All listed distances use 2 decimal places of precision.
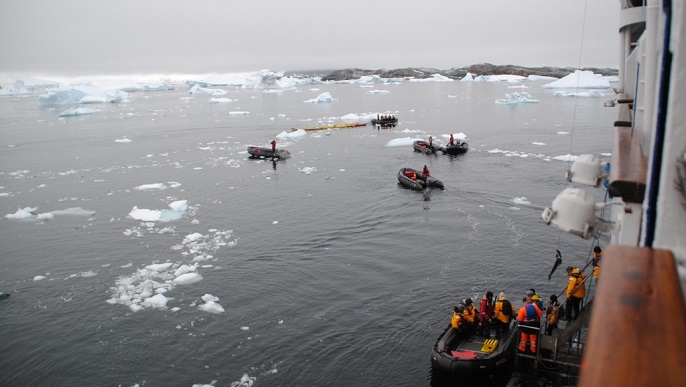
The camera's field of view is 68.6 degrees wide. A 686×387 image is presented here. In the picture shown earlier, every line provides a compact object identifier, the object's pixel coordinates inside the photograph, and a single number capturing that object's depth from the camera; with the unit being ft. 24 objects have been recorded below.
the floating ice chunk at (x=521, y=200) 90.20
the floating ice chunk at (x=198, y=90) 455.87
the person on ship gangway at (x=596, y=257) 43.90
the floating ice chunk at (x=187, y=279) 63.41
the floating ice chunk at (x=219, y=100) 327.88
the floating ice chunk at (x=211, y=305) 56.30
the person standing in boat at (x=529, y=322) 40.34
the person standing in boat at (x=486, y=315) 45.37
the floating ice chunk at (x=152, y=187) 112.13
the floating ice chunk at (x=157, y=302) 57.62
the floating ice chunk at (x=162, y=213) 90.38
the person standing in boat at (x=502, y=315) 44.75
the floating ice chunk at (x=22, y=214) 94.38
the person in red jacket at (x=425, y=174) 101.44
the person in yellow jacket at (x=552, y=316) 42.29
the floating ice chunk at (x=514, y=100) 260.52
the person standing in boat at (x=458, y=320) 44.09
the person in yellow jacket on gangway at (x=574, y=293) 44.29
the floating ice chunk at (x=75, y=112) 278.46
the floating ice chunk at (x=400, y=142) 153.79
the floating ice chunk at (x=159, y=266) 67.41
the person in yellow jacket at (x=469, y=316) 44.57
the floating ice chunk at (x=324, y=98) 314.96
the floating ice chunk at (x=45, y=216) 93.86
